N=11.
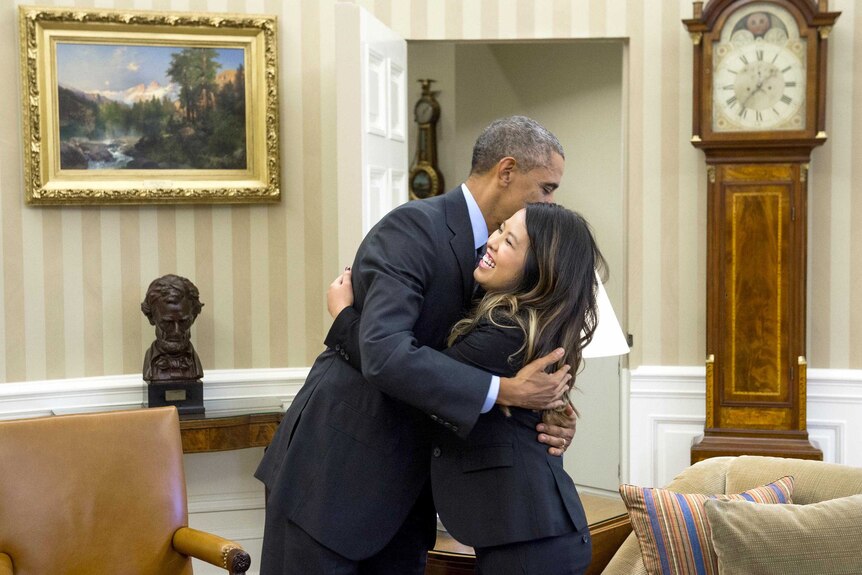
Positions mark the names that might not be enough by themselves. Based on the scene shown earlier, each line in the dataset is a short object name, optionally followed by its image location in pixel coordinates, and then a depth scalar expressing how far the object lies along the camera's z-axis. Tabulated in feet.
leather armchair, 8.96
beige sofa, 8.15
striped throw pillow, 7.81
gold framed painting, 12.84
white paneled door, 10.75
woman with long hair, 5.87
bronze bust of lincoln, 12.49
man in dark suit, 6.51
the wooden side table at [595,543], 8.51
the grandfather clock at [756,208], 12.42
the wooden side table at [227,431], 12.21
